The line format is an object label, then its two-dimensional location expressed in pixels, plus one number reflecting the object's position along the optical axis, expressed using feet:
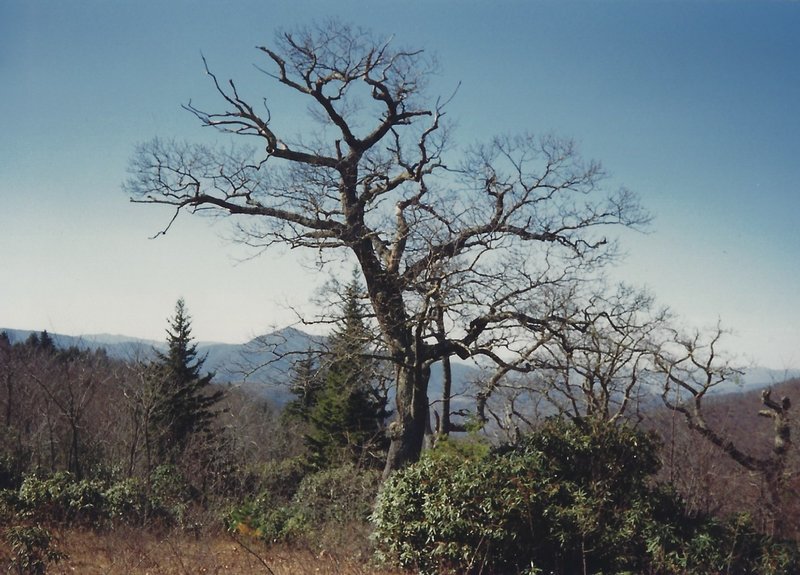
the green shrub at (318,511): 29.54
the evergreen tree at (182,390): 69.31
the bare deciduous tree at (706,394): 41.60
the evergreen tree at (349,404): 30.58
